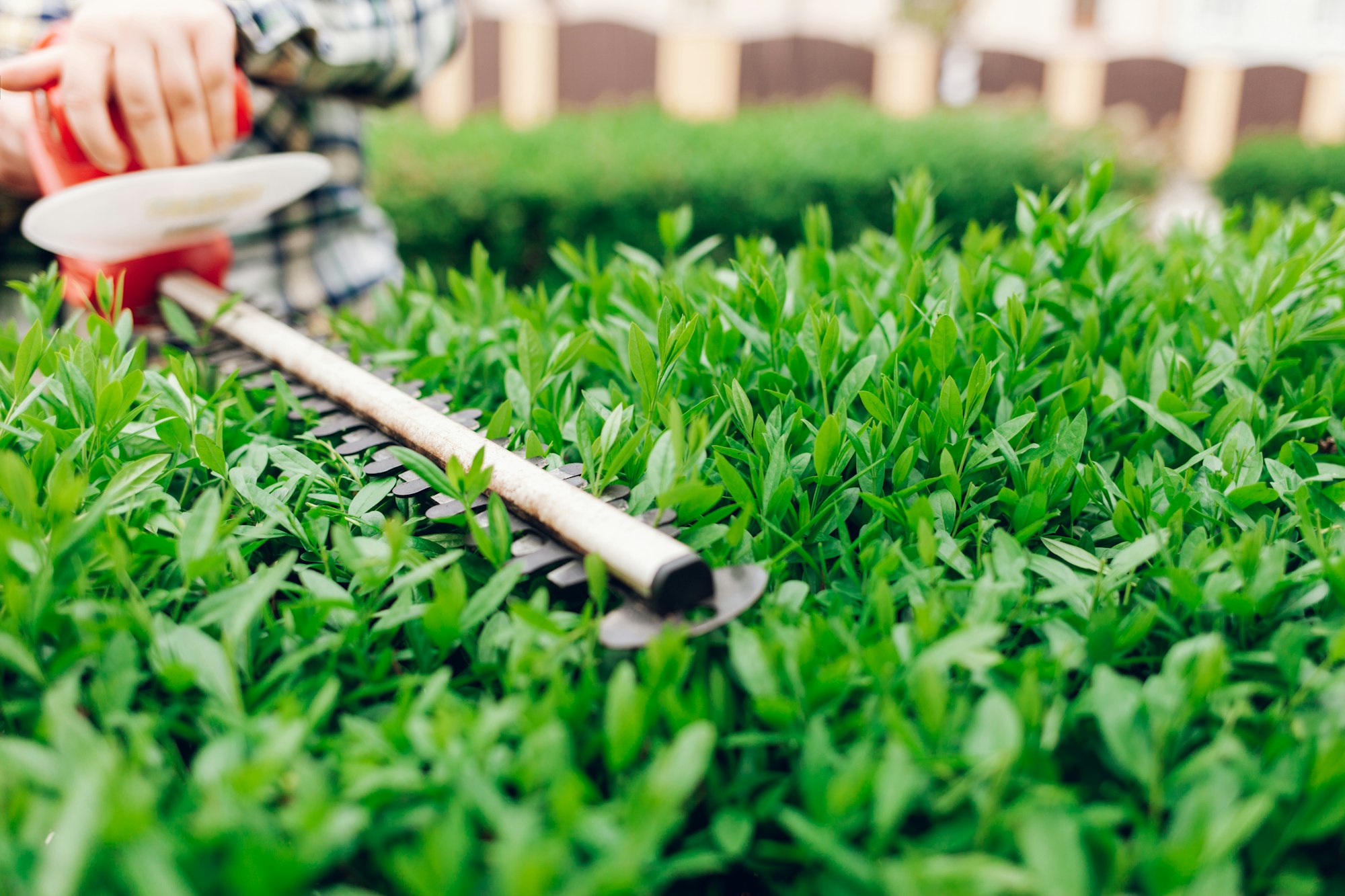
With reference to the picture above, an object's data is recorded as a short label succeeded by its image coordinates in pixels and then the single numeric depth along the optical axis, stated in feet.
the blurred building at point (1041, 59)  44.75
